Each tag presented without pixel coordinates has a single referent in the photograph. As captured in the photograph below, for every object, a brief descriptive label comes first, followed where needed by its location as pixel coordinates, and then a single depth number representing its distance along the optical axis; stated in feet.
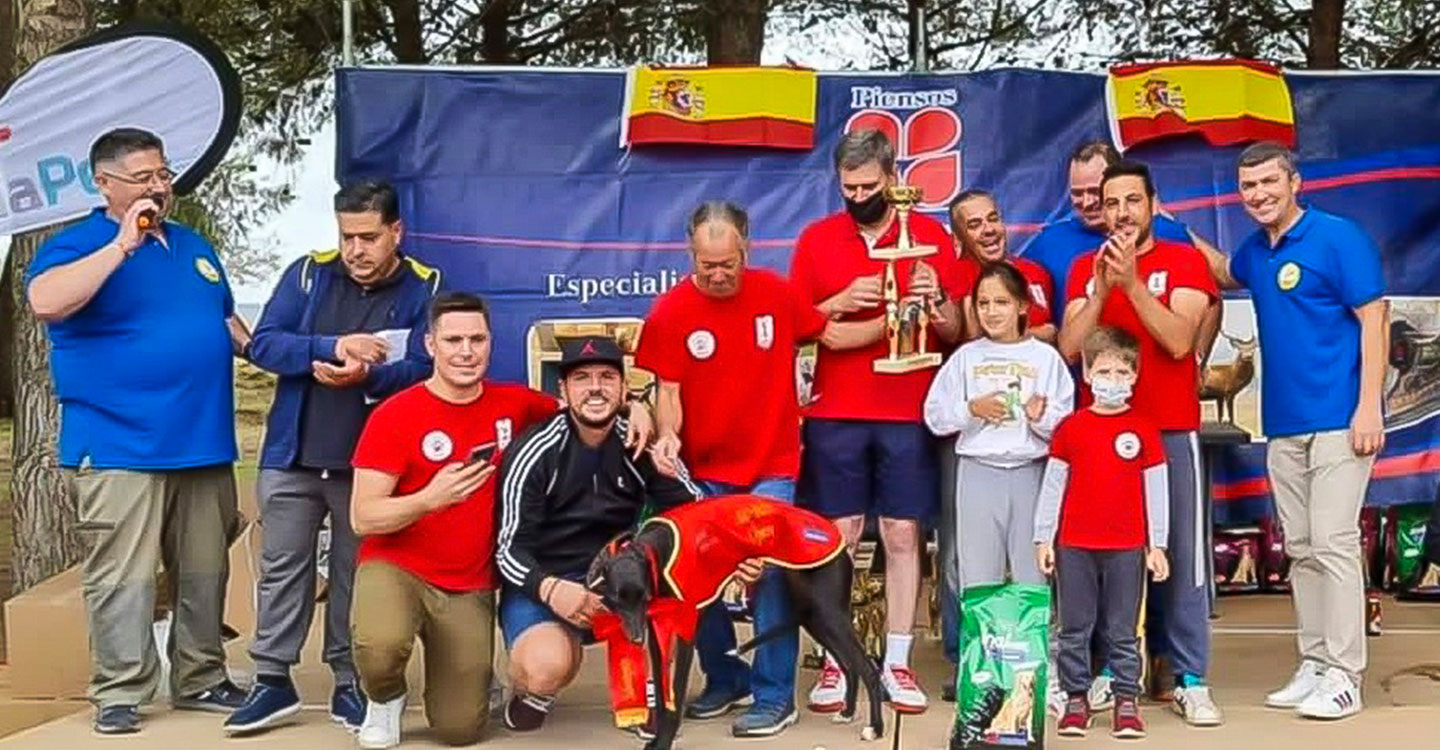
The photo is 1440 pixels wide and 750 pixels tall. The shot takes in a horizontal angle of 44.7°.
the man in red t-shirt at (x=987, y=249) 15.81
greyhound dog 13.46
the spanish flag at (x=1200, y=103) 21.04
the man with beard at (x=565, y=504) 14.40
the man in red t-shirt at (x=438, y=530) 14.25
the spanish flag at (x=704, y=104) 21.04
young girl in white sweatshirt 14.85
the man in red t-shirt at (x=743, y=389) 14.98
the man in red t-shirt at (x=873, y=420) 15.26
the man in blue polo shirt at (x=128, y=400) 15.01
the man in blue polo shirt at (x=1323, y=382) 14.82
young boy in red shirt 14.56
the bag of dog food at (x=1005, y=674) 13.85
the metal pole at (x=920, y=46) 21.25
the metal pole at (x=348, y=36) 20.54
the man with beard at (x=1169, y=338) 14.60
